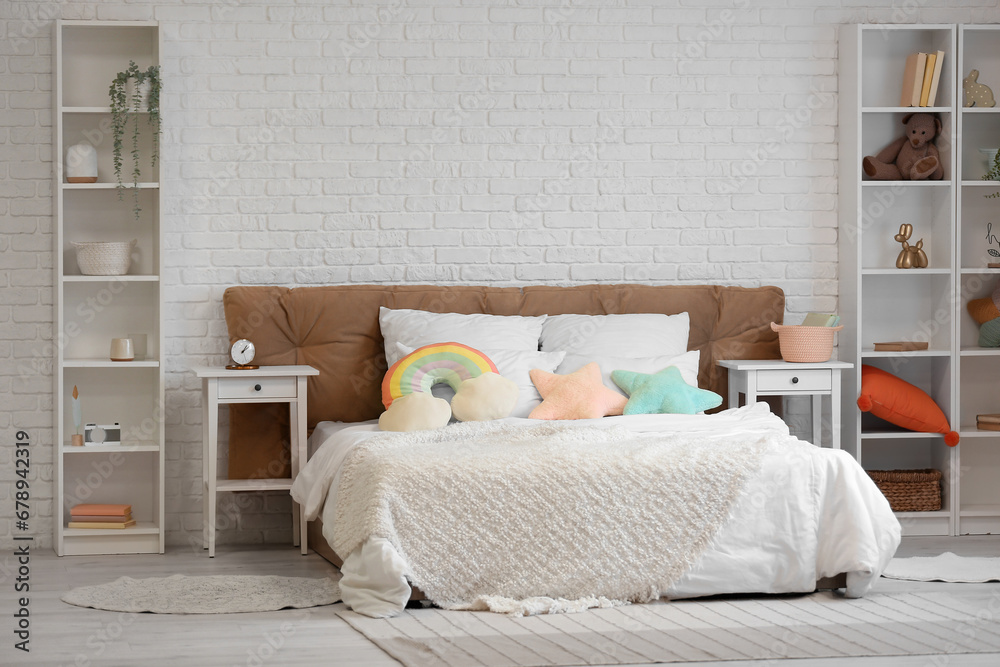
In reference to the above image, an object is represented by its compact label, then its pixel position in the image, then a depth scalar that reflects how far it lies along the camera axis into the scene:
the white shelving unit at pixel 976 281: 4.39
